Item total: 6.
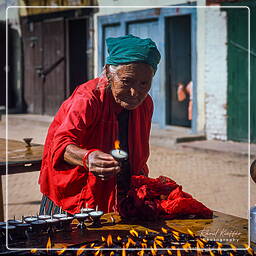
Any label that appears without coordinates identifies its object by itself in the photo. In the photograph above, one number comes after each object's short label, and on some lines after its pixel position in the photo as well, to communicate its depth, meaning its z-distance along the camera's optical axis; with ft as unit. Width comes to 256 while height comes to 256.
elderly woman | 8.68
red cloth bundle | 9.16
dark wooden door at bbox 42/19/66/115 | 46.55
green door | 32.68
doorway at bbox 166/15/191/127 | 37.81
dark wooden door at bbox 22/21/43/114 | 49.82
